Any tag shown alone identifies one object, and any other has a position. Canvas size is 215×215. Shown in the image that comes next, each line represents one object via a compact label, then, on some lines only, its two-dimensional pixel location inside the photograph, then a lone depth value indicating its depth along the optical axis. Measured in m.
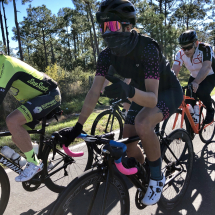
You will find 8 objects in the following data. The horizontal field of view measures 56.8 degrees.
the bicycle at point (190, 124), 3.77
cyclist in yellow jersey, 2.46
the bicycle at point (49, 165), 2.60
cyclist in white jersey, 3.85
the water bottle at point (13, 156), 2.56
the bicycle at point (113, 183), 1.59
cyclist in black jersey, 1.76
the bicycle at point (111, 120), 4.27
